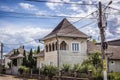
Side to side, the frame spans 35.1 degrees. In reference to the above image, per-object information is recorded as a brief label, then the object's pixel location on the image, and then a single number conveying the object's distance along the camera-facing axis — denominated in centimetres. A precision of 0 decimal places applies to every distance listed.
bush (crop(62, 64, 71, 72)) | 2460
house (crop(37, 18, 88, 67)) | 2757
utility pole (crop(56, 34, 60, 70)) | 2730
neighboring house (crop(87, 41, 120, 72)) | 2850
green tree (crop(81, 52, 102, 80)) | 2526
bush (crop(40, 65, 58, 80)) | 2436
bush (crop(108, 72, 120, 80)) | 1688
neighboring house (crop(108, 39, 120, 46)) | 4215
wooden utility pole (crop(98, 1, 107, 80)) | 1531
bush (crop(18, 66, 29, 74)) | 3136
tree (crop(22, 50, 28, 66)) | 3572
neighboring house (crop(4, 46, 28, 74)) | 3866
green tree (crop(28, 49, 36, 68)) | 3568
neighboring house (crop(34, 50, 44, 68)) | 3205
